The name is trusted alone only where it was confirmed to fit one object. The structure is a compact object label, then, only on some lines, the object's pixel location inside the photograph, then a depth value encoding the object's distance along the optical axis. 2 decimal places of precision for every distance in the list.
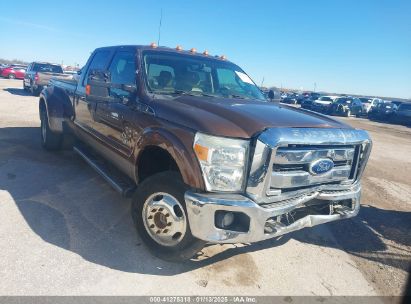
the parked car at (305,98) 33.43
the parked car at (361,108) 29.64
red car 30.84
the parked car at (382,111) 27.75
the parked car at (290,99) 36.69
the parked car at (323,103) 29.05
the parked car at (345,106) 28.53
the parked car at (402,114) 25.53
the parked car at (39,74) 16.61
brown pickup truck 2.81
